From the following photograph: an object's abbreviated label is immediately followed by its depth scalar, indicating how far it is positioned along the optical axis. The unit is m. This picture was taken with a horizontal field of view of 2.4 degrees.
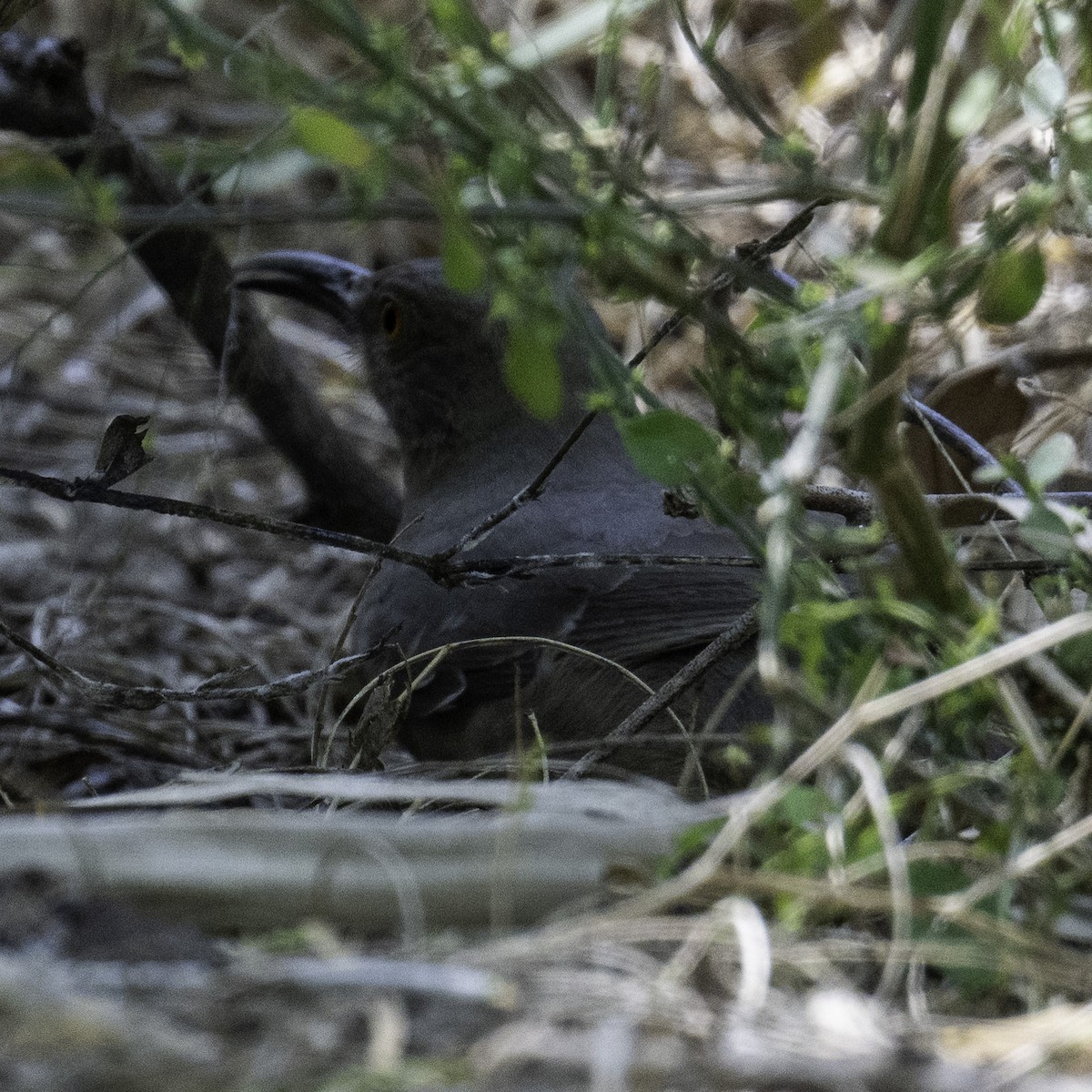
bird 5.36
